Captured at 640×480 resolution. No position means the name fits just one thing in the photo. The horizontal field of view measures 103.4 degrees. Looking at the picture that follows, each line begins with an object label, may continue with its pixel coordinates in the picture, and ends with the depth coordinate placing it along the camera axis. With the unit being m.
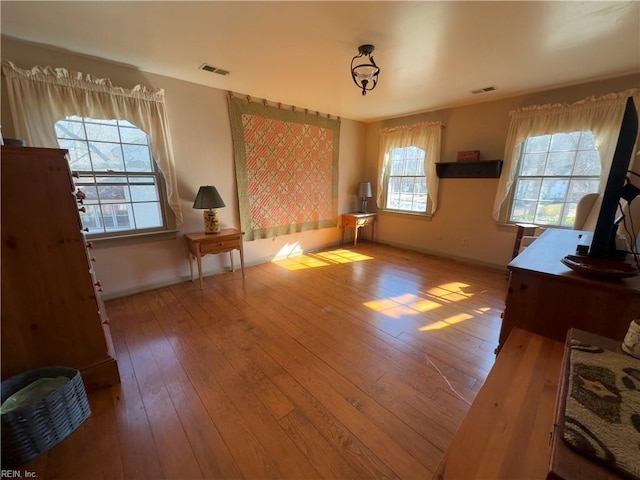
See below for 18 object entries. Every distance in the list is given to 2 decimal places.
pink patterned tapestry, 3.41
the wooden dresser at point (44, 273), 1.25
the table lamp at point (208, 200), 2.90
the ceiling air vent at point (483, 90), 3.04
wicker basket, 1.10
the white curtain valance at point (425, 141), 4.02
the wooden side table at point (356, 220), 4.75
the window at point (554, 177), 2.96
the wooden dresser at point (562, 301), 1.03
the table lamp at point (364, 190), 4.89
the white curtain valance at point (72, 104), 2.06
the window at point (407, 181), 4.41
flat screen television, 1.08
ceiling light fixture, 2.12
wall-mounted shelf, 3.52
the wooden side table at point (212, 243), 2.89
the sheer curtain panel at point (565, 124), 2.68
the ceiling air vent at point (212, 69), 2.50
